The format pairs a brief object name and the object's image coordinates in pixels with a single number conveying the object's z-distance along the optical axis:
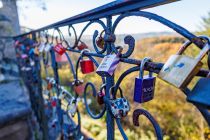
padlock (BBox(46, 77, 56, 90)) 1.43
